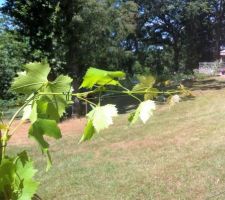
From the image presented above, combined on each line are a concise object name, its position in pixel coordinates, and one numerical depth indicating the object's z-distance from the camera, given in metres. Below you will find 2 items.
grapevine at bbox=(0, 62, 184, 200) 0.42
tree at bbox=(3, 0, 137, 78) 10.19
